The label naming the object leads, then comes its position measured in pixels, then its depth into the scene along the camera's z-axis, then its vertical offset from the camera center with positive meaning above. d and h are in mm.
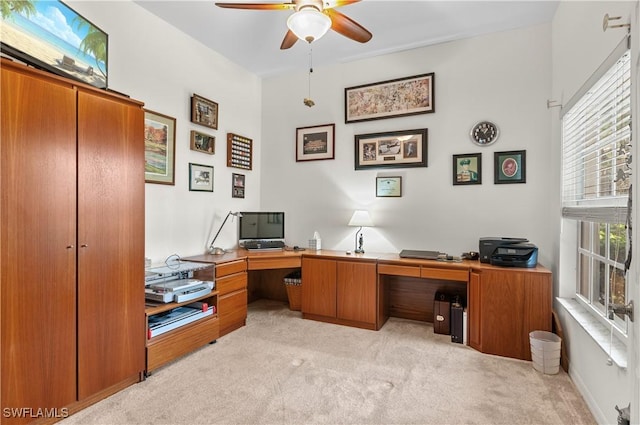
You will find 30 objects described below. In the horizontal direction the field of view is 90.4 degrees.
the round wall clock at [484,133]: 3258 +821
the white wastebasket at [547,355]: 2340 -1055
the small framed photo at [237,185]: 4031 +323
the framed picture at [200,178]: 3449 +365
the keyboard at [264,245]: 3850 -420
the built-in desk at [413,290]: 2602 -771
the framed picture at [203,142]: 3453 +761
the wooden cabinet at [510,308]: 2564 -790
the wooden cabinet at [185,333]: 2318 -989
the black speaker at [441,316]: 3102 -1023
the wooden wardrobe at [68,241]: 1600 -185
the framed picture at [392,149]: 3562 +723
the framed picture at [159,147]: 2951 +605
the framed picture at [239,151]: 3934 +760
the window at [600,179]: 1679 +218
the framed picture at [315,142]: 4047 +893
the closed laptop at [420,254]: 3152 -436
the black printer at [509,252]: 2709 -350
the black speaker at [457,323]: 2916 -1028
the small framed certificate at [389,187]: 3669 +287
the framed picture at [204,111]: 3432 +1106
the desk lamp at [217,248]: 3509 -411
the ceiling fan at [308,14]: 2010 +1252
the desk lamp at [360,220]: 3596 -98
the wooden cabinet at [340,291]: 3229 -849
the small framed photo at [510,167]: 3145 +458
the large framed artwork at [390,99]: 3539 +1318
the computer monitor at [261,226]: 3922 -190
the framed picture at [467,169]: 3314 +458
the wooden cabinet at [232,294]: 3010 -830
